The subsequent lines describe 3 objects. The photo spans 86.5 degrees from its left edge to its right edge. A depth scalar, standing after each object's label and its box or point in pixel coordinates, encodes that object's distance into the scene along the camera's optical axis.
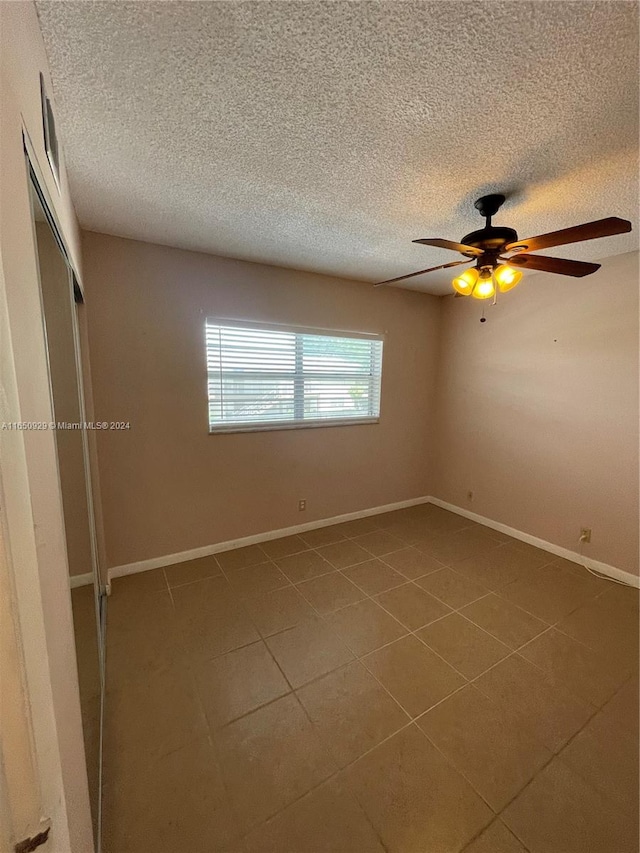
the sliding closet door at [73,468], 1.04
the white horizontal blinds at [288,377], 2.83
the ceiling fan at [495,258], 1.62
